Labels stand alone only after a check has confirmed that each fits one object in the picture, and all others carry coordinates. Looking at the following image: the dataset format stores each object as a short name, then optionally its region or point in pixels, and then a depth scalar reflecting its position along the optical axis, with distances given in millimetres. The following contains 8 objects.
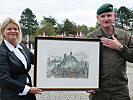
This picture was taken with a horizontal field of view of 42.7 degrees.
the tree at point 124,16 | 74194
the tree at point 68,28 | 70856
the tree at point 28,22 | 79375
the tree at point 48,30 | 62322
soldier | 2389
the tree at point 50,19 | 81250
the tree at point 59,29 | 72625
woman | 2150
